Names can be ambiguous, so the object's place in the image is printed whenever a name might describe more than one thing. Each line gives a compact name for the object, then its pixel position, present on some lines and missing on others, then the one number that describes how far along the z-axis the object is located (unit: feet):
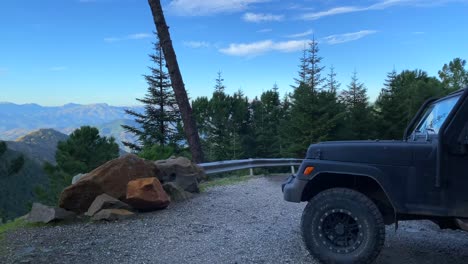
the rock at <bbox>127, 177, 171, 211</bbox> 23.38
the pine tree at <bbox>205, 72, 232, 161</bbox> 184.03
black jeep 13.82
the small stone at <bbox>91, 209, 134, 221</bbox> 21.68
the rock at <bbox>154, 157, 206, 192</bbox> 29.89
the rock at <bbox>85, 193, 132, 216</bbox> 22.39
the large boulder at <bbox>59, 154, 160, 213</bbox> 22.99
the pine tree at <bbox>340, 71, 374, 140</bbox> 153.59
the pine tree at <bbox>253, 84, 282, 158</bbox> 188.96
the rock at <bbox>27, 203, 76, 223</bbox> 21.42
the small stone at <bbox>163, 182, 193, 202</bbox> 28.02
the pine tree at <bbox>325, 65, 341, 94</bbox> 191.95
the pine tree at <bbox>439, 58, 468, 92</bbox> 193.36
